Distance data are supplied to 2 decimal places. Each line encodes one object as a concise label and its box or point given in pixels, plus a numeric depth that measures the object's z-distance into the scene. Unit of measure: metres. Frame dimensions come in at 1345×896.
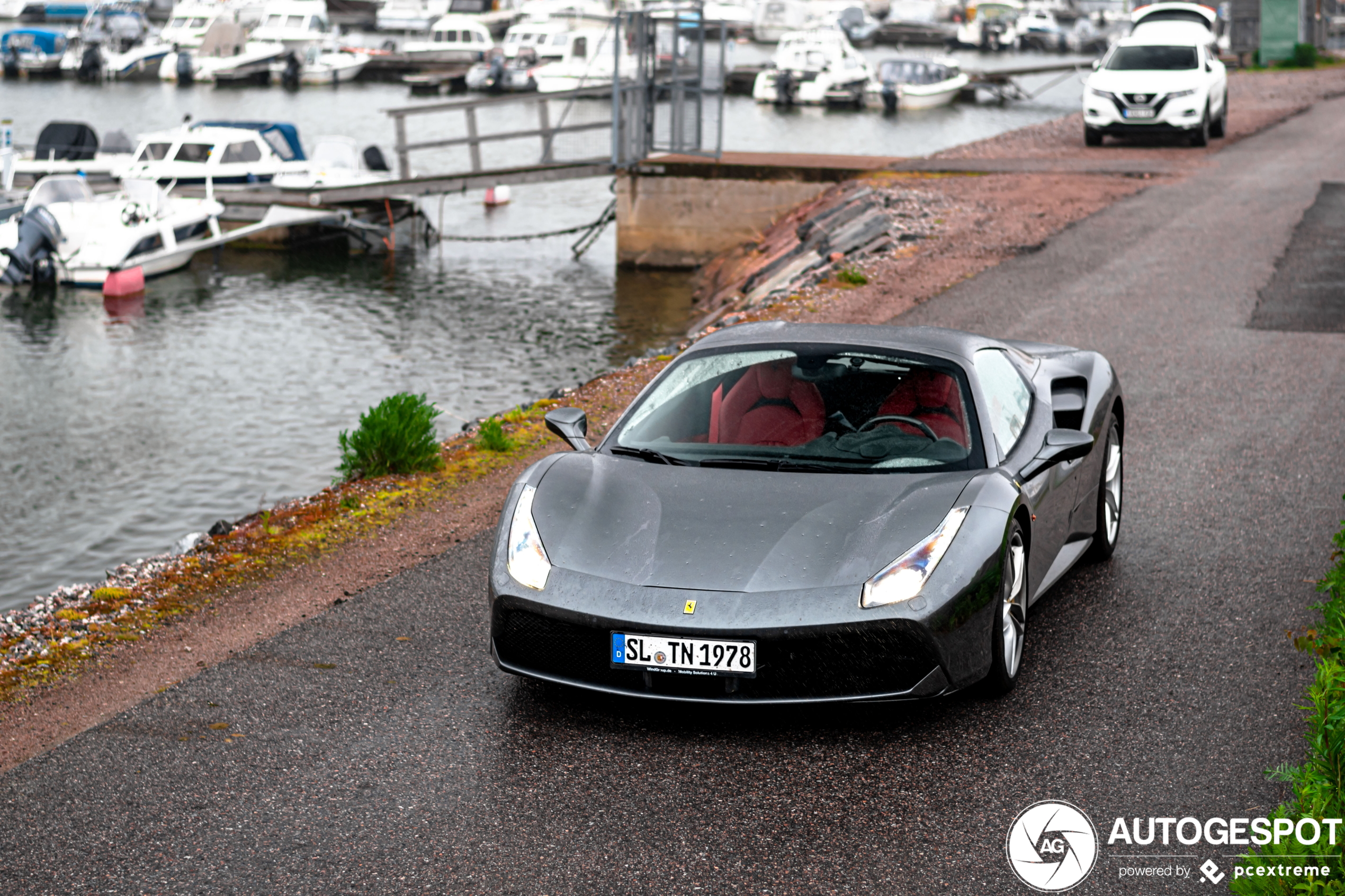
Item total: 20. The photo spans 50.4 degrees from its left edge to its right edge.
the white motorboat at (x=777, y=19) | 110.75
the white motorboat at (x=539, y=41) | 80.50
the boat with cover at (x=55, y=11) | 120.19
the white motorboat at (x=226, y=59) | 80.00
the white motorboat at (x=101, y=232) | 26.34
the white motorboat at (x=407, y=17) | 105.44
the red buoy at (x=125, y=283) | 26.06
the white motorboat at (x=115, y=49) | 81.50
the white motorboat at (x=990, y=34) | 106.38
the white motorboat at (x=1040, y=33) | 107.62
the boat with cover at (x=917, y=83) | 66.31
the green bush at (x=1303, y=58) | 53.31
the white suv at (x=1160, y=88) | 27.52
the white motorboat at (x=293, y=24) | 82.69
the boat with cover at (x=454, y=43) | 86.44
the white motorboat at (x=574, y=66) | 68.62
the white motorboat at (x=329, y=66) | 80.19
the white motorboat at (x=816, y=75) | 67.94
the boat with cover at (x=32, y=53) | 83.25
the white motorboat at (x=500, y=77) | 76.00
